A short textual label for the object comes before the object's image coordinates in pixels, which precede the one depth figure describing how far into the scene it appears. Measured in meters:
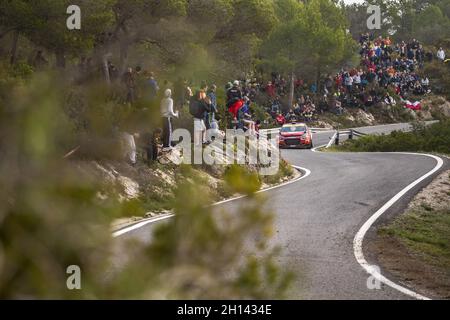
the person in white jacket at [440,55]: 58.28
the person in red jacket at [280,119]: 44.69
